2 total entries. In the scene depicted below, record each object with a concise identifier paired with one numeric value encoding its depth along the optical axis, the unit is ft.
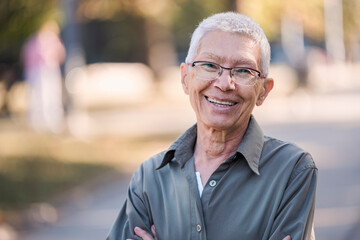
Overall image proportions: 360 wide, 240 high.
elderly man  12.81
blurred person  65.64
